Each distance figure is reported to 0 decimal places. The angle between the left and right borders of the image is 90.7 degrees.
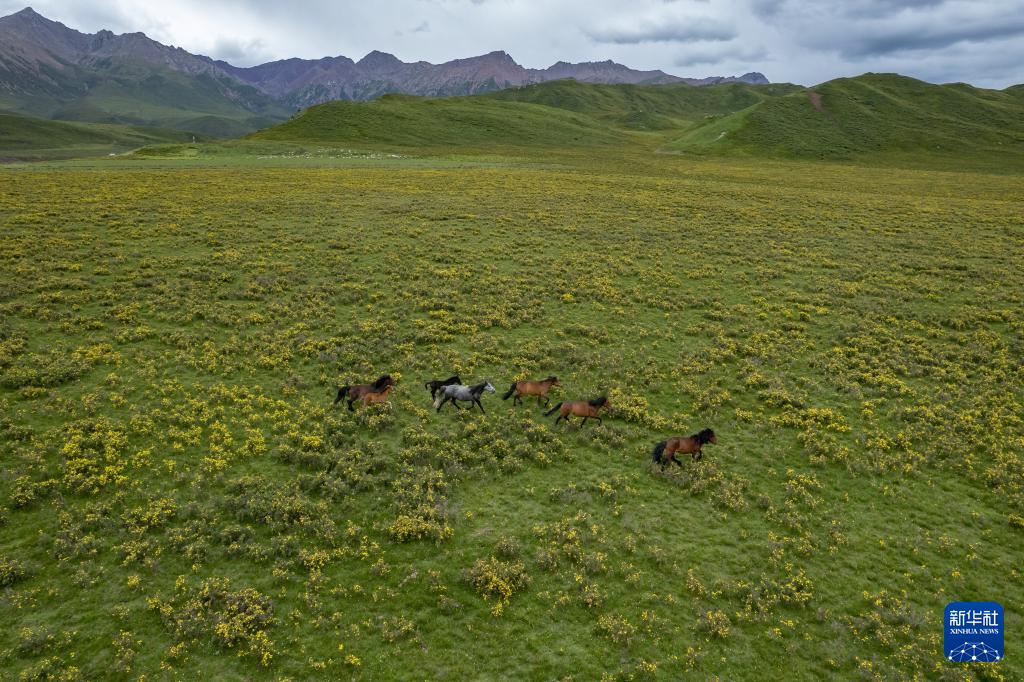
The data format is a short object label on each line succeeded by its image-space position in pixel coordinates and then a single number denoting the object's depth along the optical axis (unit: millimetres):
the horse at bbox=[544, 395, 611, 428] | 18812
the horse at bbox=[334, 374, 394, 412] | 19375
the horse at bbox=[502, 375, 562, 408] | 20203
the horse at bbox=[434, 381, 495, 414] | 19781
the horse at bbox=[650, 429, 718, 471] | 17062
